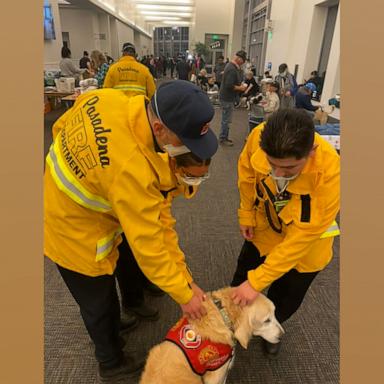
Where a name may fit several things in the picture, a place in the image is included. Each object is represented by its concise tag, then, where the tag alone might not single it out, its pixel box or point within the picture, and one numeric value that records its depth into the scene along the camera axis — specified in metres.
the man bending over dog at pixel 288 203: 1.07
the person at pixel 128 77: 3.63
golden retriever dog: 1.19
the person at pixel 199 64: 14.27
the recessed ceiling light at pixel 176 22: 33.79
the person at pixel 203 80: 12.41
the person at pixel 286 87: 6.07
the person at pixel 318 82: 7.62
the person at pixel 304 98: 5.41
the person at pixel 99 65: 5.76
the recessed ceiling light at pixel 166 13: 29.29
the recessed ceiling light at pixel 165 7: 26.31
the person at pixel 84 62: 10.15
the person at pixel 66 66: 7.18
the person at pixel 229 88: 5.61
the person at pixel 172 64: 22.08
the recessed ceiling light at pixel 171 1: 24.04
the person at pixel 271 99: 5.32
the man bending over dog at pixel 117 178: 0.92
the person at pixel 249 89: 9.28
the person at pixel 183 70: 13.05
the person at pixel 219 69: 11.16
